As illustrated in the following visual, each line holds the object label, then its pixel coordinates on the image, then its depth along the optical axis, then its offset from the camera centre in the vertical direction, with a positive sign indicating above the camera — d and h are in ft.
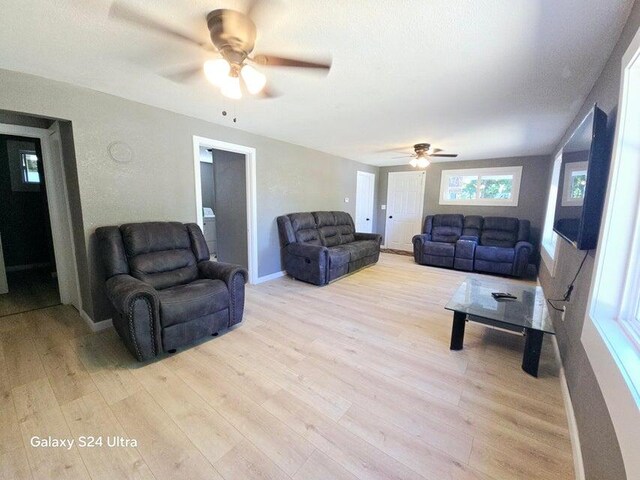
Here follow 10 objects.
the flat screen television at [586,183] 4.62 +0.51
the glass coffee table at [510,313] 6.46 -2.97
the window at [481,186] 17.51 +1.38
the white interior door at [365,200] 21.27 +0.30
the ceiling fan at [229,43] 4.35 +2.78
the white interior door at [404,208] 21.33 -0.29
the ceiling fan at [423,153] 13.20 +2.72
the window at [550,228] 11.14 -1.12
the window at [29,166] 13.80 +1.69
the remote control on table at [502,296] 8.31 -2.90
